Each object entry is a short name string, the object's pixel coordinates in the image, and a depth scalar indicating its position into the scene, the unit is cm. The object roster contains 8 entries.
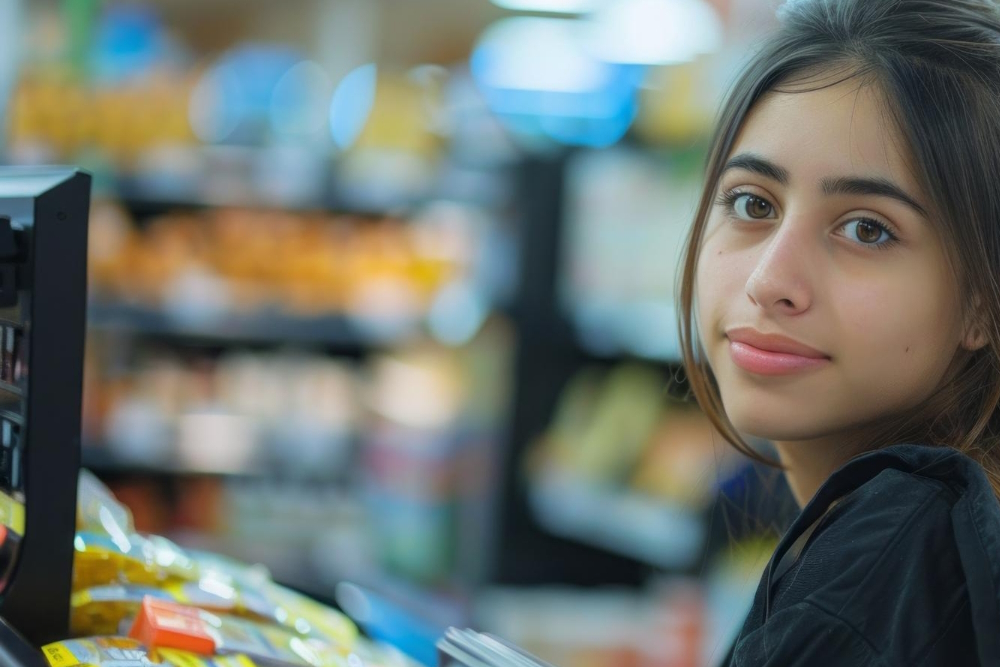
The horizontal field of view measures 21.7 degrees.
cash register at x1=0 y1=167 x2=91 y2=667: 122
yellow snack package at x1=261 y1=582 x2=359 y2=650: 135
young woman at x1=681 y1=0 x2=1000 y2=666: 124
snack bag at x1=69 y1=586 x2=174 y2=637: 129
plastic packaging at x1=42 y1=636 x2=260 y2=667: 121
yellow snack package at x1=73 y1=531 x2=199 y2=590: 132
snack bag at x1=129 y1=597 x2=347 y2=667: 125
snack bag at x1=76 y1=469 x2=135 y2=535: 136
